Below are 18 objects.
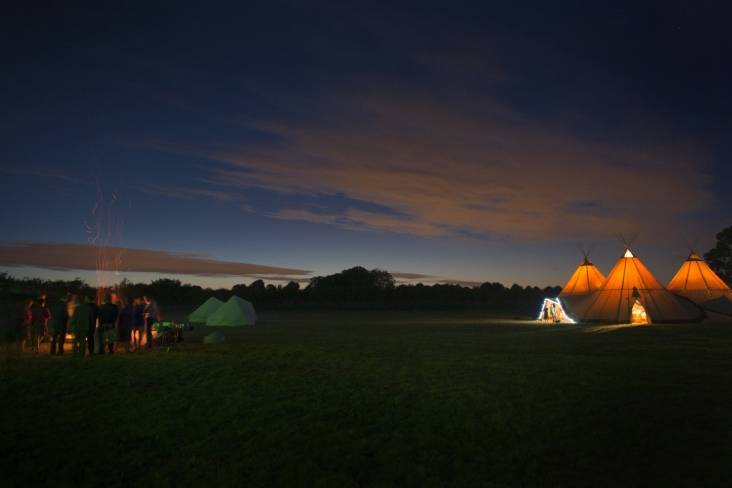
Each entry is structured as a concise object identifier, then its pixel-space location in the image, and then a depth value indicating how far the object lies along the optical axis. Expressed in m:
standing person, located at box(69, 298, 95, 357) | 12.92
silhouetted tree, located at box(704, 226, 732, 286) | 53.38
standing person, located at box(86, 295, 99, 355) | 13.23
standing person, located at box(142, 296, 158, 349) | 15.03
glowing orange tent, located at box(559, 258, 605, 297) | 34.38
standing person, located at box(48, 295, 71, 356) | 13.32
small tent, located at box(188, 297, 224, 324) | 32.69
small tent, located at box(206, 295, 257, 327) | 29.02
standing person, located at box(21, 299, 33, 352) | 14.46
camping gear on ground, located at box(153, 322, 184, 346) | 15.81
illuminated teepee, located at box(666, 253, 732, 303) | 31.59
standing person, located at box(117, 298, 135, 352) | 14.09
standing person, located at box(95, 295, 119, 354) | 13.64
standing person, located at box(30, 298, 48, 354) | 14.35
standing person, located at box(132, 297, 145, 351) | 14.49
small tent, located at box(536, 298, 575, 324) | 29.62
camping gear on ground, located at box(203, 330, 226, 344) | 17.73
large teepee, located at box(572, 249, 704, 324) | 26.91
